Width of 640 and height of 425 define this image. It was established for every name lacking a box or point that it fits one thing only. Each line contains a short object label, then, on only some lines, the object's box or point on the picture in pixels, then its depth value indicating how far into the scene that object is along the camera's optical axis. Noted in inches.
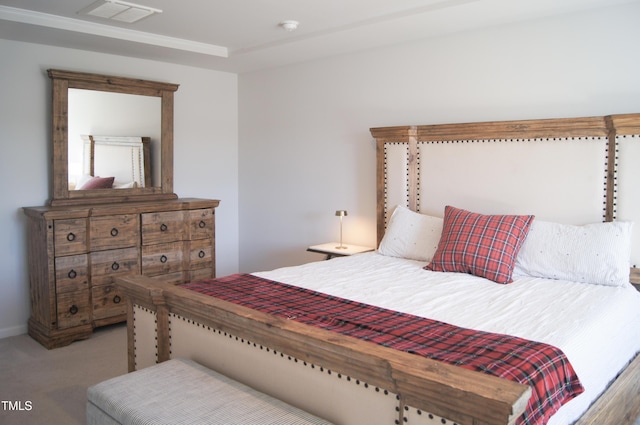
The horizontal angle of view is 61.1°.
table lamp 171.6
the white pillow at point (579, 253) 113.6
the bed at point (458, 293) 68.9
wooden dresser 152.5
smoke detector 146.8
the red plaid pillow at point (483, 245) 119.8
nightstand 164.7
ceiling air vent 131.7
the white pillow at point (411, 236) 142.1
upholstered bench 72.4
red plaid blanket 67.1
